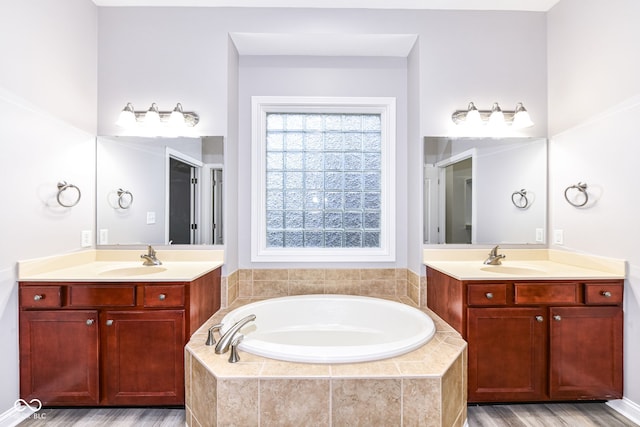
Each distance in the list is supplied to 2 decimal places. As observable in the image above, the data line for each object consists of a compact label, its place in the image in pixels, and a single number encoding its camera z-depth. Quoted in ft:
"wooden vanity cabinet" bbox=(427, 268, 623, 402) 6.26
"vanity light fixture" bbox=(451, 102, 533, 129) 7.86
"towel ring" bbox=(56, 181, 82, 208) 6.86
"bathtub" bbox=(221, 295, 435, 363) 7.45
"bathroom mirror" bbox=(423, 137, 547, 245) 8.12
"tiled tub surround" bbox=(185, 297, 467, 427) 4.66
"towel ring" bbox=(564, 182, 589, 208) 7.16
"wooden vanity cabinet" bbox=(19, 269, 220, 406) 6.07
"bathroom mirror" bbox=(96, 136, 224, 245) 8.04
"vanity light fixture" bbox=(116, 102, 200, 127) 7.71
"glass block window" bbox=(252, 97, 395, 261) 9.18
